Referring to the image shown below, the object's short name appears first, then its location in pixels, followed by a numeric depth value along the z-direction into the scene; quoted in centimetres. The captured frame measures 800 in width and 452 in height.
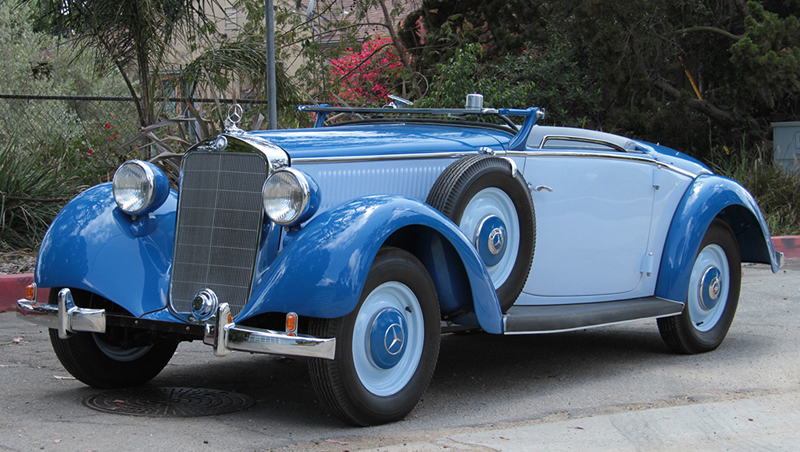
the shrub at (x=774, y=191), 1012
